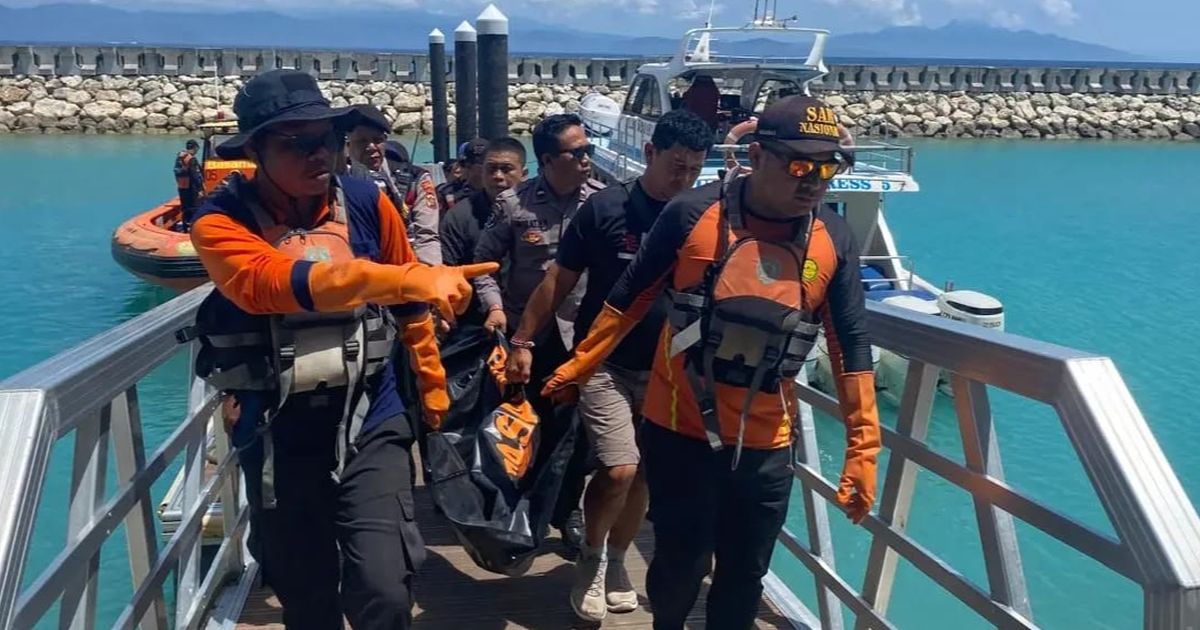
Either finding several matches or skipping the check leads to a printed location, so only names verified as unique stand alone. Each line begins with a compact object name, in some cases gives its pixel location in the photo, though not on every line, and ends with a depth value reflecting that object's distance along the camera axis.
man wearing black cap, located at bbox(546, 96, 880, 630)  2.47
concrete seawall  33.28
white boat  9.53
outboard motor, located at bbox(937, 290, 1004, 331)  8.91
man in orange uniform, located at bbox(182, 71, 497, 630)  2.29
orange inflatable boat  11.72
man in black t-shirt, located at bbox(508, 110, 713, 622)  3.27
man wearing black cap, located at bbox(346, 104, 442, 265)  4.30
